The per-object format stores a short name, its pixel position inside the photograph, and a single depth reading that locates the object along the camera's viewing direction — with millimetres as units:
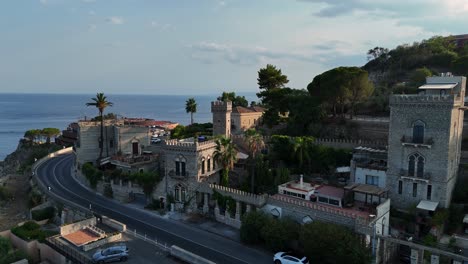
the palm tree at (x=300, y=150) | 41625
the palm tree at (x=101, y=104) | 54634
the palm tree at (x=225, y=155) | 39719
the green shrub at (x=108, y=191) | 46166
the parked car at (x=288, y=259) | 26688
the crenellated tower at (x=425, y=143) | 31203
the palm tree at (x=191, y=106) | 78250
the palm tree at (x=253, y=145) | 38031
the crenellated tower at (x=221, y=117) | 54688
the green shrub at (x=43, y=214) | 42844
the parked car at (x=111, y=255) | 27922
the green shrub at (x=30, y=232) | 34094
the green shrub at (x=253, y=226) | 30688
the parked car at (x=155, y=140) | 64188
